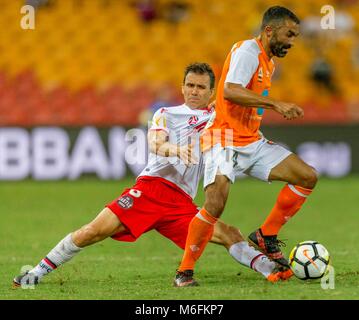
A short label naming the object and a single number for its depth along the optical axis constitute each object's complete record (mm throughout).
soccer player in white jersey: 15359
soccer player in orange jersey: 14797
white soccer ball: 15117
